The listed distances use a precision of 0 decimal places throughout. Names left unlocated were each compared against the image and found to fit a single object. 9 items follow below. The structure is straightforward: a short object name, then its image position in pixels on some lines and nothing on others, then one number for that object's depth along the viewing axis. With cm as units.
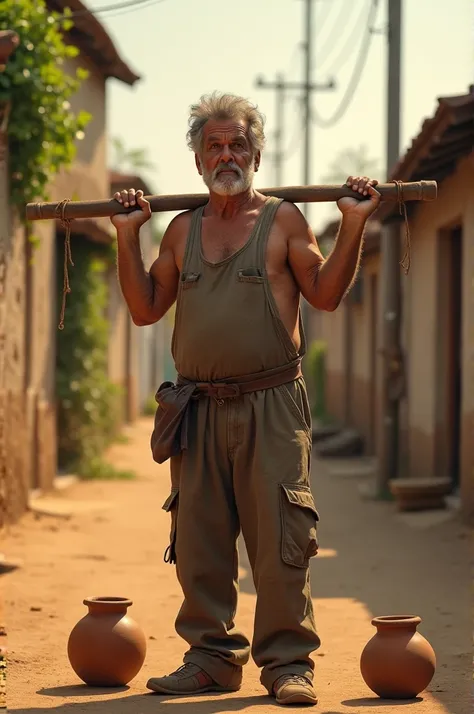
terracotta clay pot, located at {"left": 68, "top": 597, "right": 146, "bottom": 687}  492
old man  480
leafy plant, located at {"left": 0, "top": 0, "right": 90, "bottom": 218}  942
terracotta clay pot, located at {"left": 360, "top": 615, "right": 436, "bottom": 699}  475
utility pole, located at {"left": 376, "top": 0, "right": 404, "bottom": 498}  1285
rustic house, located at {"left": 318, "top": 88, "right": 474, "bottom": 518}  983
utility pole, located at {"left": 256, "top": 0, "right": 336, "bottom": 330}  2641
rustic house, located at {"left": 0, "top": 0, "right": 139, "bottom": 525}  1038
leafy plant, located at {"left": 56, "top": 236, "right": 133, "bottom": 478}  1445
